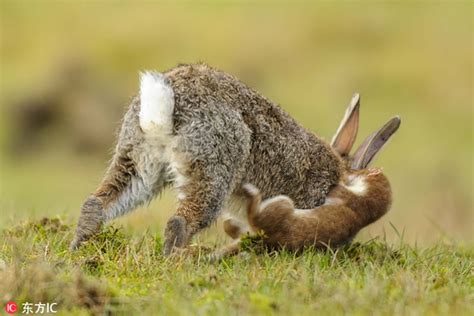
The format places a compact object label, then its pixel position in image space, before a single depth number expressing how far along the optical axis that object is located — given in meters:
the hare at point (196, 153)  14.57
